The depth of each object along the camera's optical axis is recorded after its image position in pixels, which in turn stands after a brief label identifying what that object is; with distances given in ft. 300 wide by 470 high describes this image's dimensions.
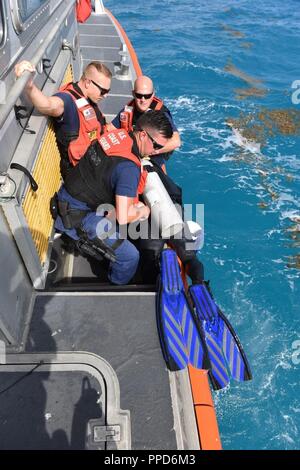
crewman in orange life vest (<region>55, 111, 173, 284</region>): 10.51
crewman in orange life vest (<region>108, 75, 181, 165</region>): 15.34
